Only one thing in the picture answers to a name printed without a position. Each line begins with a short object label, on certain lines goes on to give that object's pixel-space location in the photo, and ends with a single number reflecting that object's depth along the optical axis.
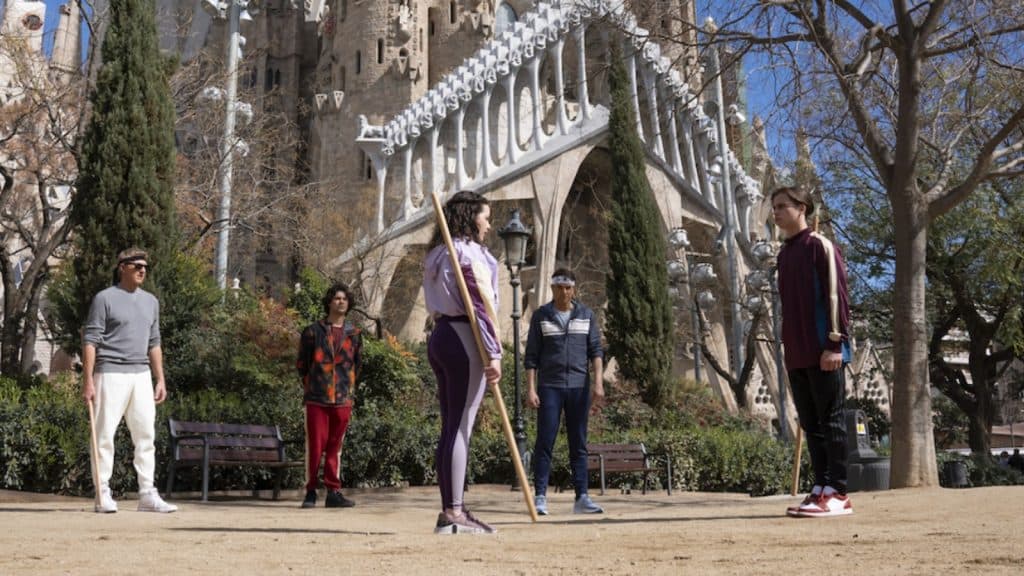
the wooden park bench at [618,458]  10.92
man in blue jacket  6.43
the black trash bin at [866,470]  10.45
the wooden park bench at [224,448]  8.09
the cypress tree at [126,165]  12.01
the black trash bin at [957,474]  14.31
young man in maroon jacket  5.10
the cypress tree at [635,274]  19.84
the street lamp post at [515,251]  12.18
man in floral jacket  7.19
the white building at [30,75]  14.91
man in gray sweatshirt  6.06
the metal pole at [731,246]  22.22
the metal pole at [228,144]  15.69
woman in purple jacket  4.58
